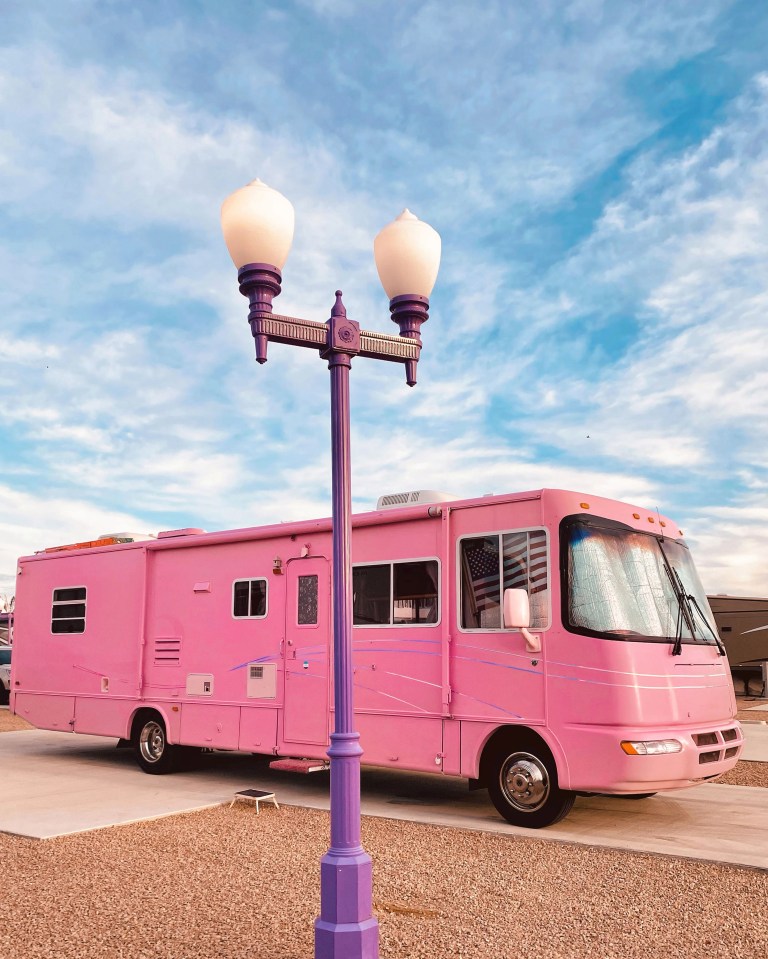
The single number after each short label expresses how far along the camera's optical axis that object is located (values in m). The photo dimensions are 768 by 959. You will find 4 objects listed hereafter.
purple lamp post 4.43
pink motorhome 7.60
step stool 8.83
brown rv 24.58
